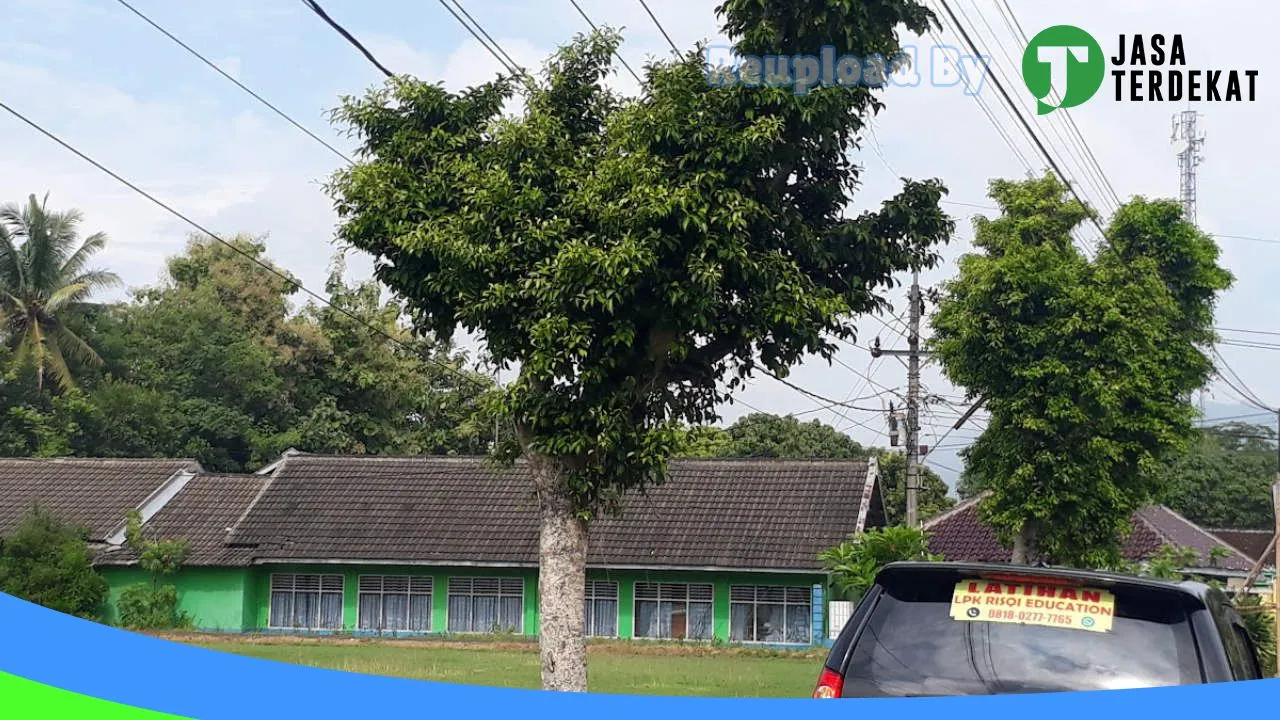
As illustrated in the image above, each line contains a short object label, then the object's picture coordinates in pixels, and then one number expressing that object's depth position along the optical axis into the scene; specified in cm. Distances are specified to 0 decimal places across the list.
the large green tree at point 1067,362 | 2652
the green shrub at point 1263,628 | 1828
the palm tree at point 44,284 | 3691
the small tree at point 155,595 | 2946
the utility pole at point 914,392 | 2842
